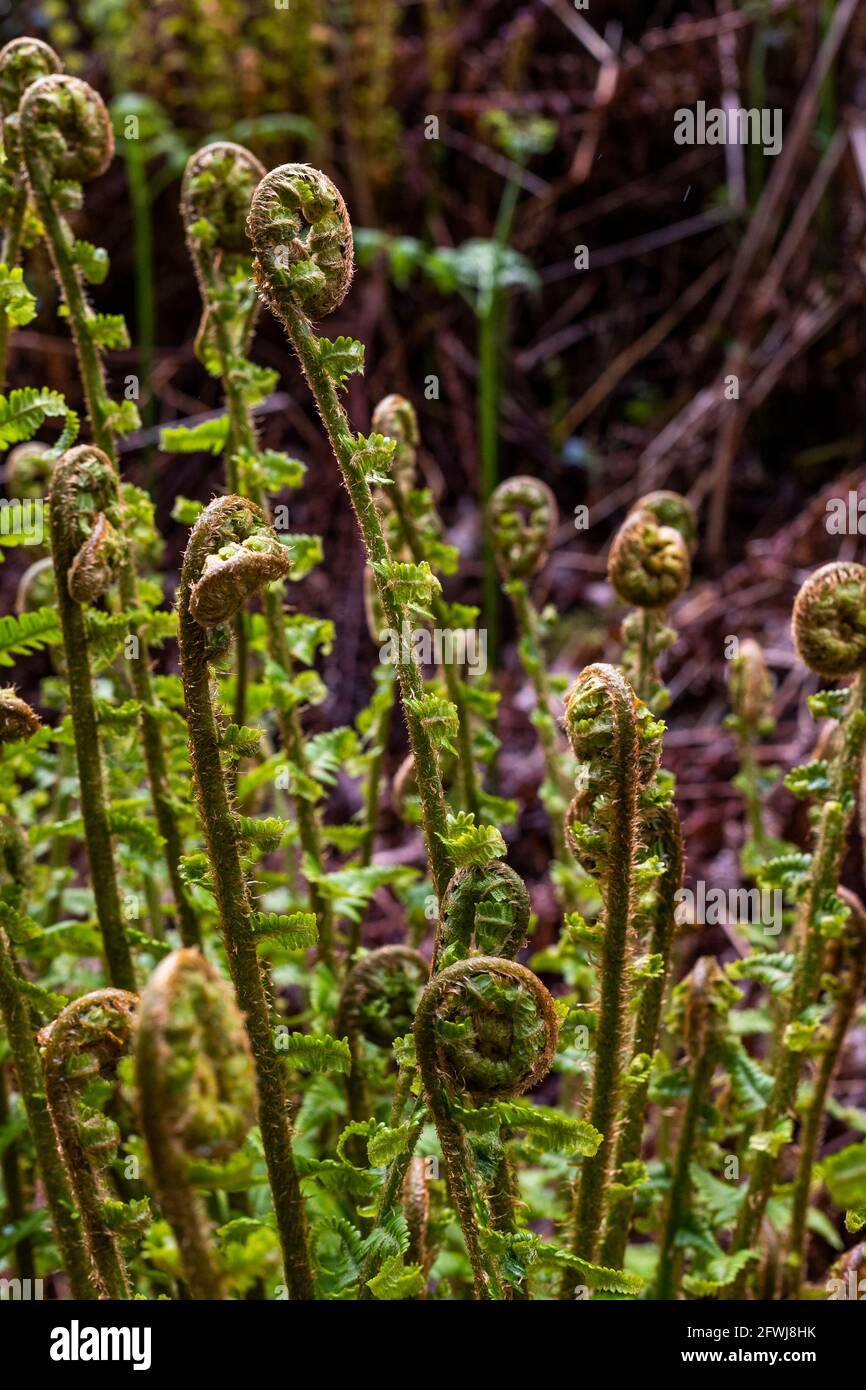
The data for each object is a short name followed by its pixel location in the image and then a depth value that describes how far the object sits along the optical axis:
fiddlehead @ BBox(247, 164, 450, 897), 0.76
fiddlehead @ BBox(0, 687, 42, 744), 0.81
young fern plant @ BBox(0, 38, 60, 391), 0.89
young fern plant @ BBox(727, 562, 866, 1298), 0.83
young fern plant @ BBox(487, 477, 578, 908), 0.99
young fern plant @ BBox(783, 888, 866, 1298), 0.92
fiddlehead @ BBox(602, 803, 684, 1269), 0.81
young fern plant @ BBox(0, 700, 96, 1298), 0.81
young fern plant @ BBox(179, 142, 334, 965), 0.91
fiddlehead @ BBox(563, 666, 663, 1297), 0.75
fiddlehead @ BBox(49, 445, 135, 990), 0.81
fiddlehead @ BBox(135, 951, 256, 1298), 0.64
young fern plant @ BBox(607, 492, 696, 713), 0.90
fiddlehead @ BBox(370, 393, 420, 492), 0.93
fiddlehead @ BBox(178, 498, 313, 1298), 0.72
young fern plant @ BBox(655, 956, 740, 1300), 0.88
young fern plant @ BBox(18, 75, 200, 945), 0.87
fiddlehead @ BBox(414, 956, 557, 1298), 0.71
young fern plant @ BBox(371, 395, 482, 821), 0.92
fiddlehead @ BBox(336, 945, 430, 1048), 0.87
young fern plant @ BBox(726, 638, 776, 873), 1.05
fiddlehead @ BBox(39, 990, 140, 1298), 0.74
